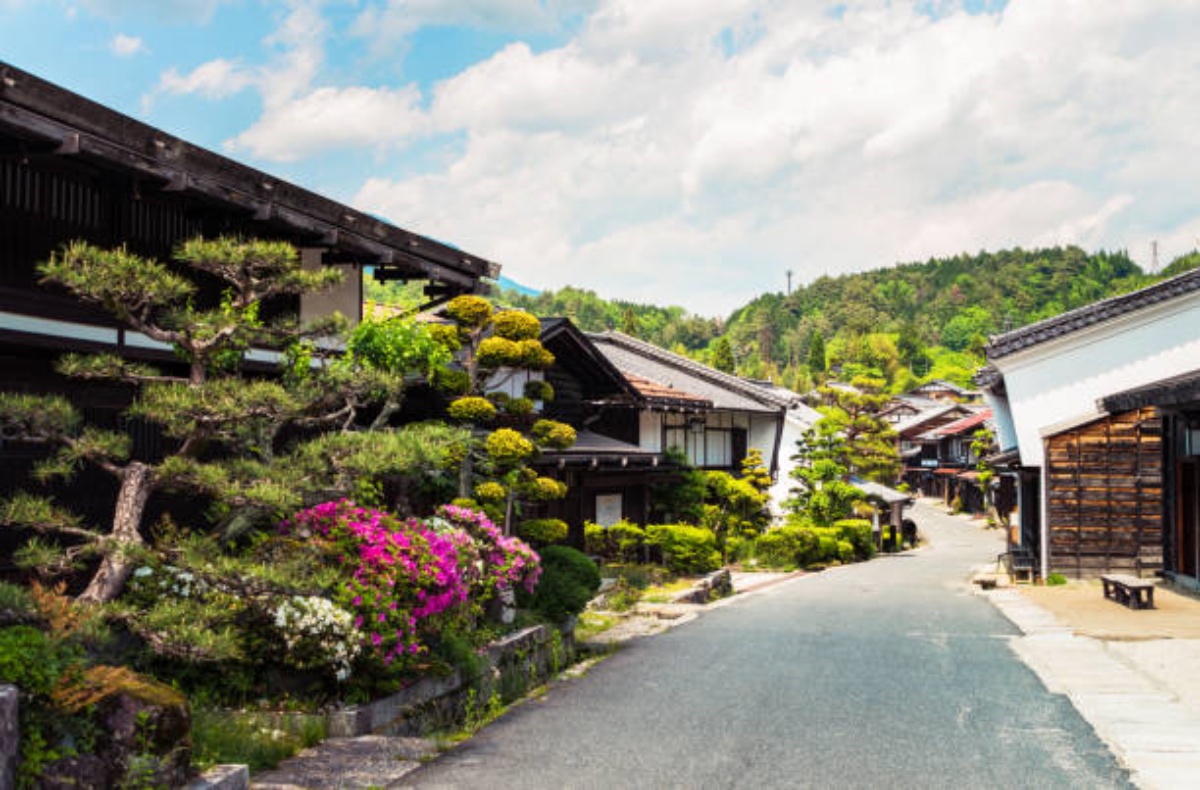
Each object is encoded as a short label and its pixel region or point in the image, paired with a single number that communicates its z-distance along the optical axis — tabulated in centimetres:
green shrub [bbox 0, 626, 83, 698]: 574
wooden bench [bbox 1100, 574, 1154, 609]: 1953
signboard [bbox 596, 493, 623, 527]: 2709
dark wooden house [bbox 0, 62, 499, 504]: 838
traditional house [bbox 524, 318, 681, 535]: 2350
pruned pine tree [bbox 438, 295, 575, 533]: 1452
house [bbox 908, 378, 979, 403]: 11456
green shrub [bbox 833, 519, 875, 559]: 4097
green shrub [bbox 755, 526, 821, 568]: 3484
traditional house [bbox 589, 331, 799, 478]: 3169
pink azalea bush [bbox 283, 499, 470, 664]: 917
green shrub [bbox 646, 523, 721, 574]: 2644
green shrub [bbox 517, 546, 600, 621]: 1471
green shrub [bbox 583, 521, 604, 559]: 2573
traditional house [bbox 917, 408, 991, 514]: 7162
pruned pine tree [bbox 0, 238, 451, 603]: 730
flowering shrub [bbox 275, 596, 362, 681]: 854
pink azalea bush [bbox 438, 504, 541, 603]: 1255
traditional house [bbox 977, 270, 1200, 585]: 2405
